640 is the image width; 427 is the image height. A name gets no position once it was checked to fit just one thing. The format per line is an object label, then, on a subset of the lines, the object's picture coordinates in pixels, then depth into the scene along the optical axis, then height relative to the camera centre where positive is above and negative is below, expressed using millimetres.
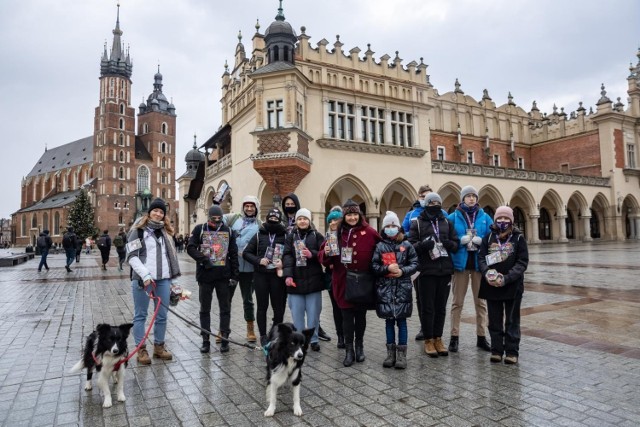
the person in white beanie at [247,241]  5965 -36
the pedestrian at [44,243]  18172 +3
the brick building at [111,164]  80750 +16108
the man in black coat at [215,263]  5359 -310
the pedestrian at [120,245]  18266 -182
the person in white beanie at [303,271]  5012 -400
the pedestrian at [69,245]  18406 -112
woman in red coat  4660 -274
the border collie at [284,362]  3408 -1004
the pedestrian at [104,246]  18750 -212
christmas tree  56750 +3400
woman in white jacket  4828 -259
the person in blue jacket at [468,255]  5266 -276
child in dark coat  4547 -542
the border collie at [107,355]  3646 -989
